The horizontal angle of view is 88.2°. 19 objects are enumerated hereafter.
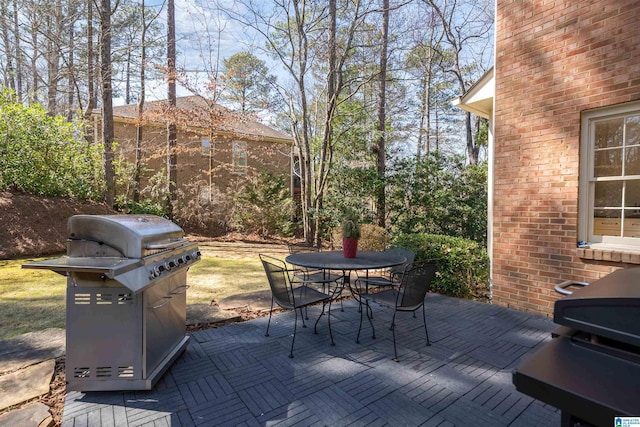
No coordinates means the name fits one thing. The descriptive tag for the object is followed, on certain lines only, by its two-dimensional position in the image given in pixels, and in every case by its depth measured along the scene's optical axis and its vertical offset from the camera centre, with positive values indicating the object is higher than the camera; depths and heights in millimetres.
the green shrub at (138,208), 11102 -105
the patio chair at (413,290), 3160 -797
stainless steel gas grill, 2320 -740
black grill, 846 -450
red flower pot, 4047 -474
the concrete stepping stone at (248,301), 4473 -1351
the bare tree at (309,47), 8727 +4503
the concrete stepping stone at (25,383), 2367 -1391
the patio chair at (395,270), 4215 -895
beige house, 11758 +2771
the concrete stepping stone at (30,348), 2868 -1375
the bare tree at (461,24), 11883 +6986
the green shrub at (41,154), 8023 +1288
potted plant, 4039 -355
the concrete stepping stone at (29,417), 2096 -1402
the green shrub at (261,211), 12095 -163
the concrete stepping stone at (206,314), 3920 -1354
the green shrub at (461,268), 5156 -933
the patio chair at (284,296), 3273 -913
